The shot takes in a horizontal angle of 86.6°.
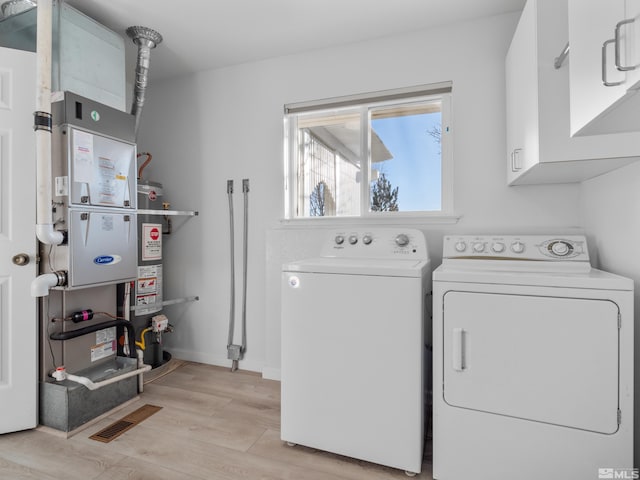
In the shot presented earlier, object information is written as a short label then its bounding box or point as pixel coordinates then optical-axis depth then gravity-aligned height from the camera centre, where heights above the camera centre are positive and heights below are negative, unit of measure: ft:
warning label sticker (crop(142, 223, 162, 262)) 8.10 -0.04
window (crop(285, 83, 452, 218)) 7.47 +2.01
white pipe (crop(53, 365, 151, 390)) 5.76 -2.39
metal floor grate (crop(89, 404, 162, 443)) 5.70 -3.31
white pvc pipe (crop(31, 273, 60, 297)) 5.37 -0.70
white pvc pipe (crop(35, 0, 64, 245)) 5.34 +1.83
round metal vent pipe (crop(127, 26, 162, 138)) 7.31 +4.19
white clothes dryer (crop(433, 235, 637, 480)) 3.98 -1.71
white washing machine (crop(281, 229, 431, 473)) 4.81 -1.79
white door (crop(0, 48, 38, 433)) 5.69 -0.02
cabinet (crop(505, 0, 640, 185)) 4.15 +1.61
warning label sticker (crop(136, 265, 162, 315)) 7.94 -1.17
